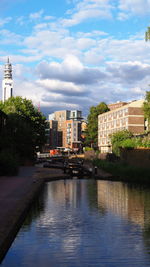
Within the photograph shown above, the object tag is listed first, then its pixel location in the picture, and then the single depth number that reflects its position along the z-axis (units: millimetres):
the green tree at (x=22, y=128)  59319
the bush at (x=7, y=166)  40125
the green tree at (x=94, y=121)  116062
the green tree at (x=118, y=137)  77625
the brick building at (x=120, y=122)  92938
